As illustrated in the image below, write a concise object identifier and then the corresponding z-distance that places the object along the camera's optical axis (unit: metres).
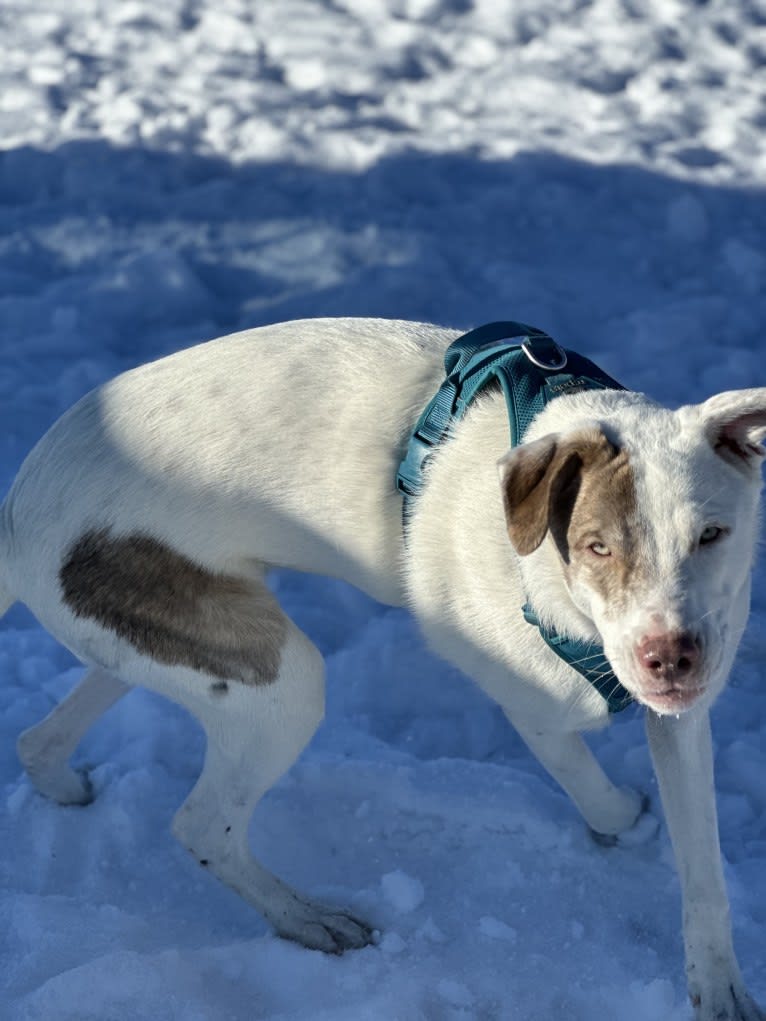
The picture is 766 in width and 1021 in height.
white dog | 2.68
